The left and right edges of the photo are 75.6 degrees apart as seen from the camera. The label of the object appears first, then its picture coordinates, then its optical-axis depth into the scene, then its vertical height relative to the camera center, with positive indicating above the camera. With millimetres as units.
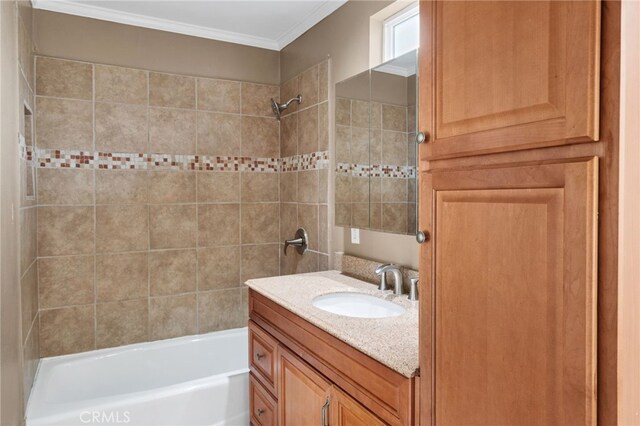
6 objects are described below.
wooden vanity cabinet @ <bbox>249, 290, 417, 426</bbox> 1205 -631
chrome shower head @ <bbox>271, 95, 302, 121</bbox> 2867 +705
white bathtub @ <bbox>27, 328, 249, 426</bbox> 1987 -1035
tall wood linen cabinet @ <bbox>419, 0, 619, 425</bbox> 714 -17
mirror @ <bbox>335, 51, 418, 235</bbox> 1885 +274
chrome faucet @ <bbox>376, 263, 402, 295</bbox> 1893 -327
